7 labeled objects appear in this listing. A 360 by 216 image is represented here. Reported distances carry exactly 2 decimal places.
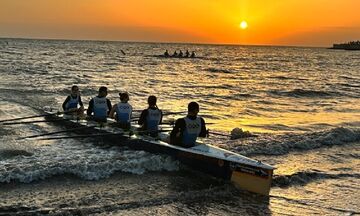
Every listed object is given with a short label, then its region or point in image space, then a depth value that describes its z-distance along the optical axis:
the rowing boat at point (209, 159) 9.10
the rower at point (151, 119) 11.35
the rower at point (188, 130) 10.09
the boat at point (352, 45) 180.75
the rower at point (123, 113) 12.54
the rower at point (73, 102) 14.86
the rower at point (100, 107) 13.39
